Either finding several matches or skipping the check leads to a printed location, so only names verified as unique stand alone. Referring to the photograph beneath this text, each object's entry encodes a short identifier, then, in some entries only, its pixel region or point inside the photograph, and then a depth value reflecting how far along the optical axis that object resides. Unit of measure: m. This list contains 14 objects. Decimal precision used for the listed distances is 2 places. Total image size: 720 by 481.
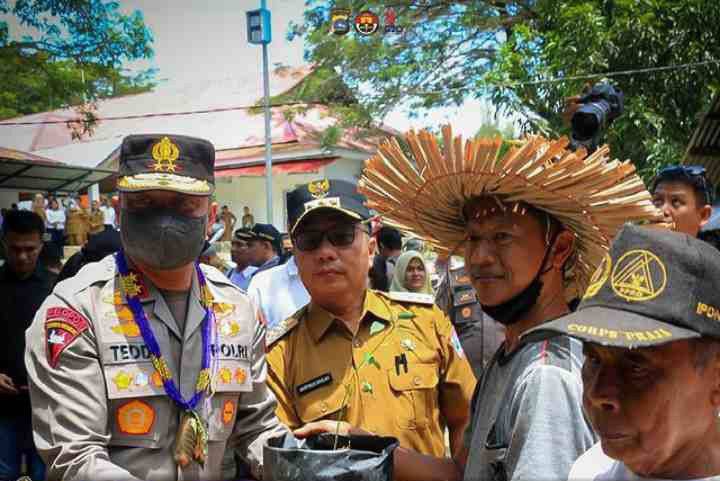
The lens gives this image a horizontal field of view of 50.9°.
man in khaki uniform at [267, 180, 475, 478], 2.62
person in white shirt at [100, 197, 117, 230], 18.69
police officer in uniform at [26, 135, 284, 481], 2.08
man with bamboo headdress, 1.79
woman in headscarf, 6.96
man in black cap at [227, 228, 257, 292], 7.80
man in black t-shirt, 4.51
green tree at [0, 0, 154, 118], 10.95
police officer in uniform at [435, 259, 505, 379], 4.38
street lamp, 17.27
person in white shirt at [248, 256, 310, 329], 4.79
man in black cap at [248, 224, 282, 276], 8.01
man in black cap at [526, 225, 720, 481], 1.39
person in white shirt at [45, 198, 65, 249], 17.42
